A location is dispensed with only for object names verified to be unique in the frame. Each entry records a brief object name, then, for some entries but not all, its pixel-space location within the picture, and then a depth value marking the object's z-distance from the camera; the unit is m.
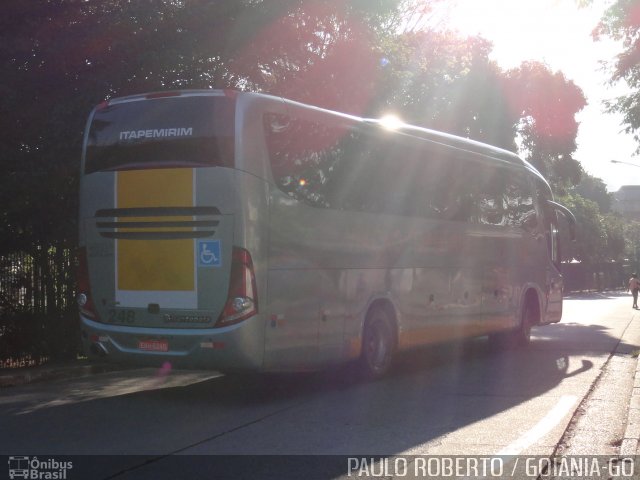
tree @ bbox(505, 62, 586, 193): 33.44
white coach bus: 9.34
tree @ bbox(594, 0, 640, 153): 16.86
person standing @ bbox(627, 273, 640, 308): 36.20
